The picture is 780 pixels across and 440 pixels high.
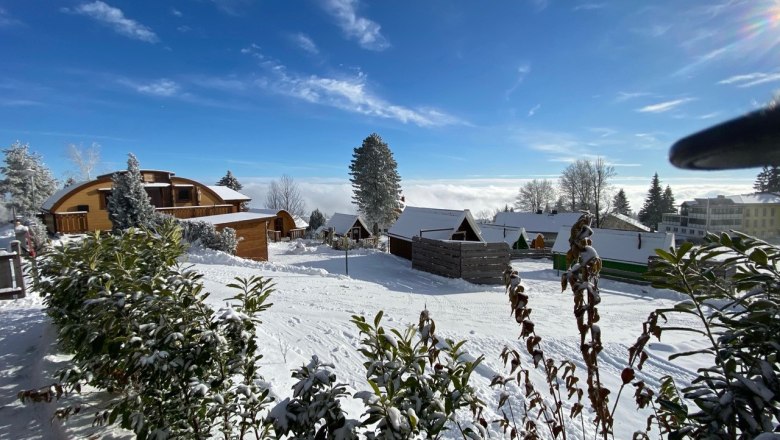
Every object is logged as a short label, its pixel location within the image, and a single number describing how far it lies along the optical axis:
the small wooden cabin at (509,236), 30.74
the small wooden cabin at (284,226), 34.34
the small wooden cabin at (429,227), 20.05
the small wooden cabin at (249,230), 19.38
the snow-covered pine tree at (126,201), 18.44
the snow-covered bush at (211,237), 18.17
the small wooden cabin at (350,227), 32.73
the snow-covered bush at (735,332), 1.12
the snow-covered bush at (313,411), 1.58
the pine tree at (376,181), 35.38
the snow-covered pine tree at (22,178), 31.81
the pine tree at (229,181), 47.69
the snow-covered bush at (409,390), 1.54
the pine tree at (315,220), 43.22
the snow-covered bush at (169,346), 2.14
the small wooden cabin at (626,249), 19.17
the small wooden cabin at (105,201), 21.54
